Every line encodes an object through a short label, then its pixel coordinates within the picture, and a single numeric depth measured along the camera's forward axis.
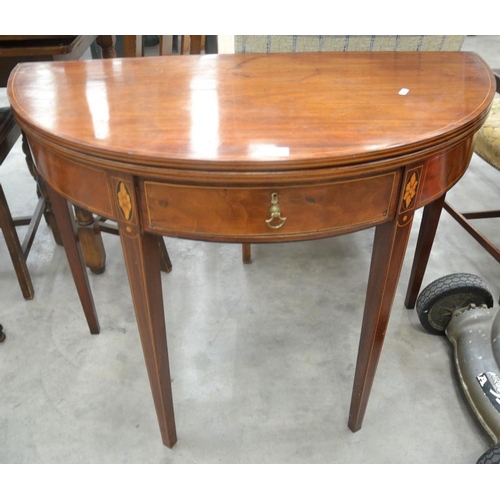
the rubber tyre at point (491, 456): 0.99
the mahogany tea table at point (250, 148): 0.70
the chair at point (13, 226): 1.39
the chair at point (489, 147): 1.36
